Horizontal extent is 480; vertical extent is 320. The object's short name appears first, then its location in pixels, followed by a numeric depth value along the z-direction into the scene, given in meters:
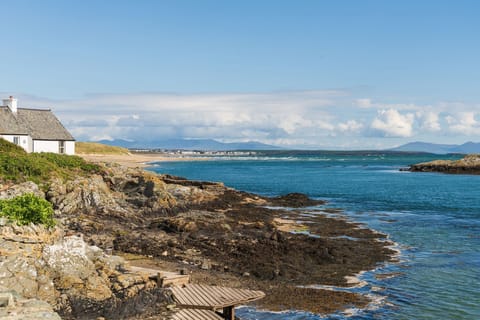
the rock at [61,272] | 15.06
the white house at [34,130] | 50.69
